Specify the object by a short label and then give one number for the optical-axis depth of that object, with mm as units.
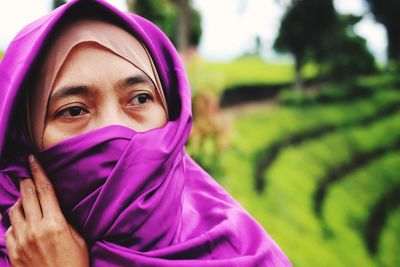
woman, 975
